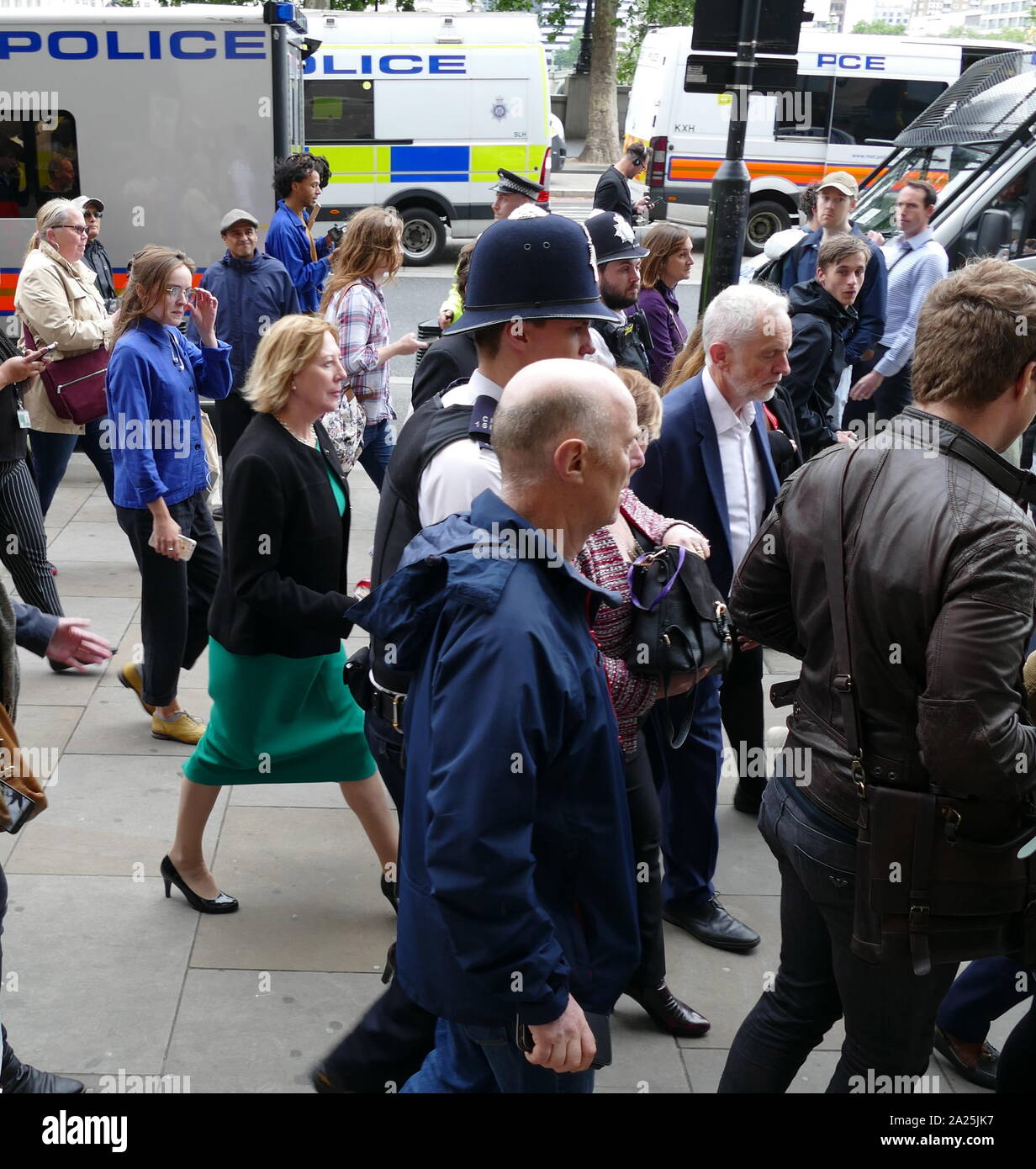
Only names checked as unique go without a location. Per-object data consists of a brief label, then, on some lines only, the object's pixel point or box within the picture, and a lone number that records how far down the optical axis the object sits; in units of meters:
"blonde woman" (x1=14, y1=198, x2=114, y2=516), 6.69
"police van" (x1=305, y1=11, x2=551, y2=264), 17.11
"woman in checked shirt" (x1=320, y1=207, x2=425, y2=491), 6.48
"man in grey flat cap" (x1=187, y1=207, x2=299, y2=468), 7.52
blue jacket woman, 4.78
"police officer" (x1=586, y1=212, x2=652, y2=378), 5.67
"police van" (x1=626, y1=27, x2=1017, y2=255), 19.52
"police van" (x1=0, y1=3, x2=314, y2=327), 10.27
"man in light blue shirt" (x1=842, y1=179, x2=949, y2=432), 8.76
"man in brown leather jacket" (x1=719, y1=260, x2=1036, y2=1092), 2.25
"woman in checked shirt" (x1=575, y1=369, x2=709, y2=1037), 2.88
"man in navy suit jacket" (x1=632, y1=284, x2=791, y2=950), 3.77
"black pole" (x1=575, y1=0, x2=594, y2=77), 35.50
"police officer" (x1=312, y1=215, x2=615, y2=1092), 2.71
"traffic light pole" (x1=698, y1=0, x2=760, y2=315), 7.54
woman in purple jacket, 6.82
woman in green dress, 3.63
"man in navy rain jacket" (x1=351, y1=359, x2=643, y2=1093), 2.03
